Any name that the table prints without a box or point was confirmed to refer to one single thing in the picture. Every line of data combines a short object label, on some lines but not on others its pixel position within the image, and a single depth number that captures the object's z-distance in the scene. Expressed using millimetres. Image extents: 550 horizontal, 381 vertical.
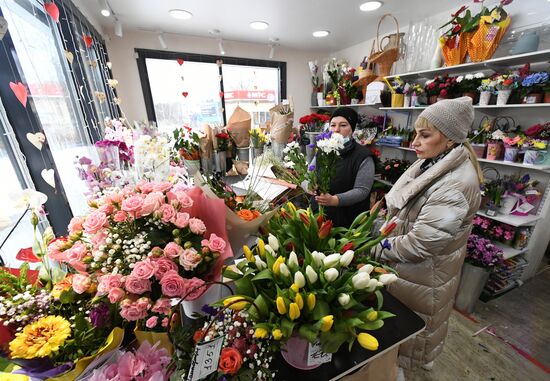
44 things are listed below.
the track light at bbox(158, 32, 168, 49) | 2898
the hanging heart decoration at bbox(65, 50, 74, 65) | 1347
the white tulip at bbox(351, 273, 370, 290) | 504
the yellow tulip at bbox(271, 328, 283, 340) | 471
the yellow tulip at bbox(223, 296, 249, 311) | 514
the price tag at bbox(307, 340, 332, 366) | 561
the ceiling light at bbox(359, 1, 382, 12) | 2174
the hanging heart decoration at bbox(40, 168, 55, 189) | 881
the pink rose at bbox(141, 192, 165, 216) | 556
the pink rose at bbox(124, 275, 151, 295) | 494
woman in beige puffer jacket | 983
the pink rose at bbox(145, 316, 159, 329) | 514
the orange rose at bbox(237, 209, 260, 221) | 769
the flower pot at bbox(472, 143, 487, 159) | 2055
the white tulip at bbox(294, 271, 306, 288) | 496
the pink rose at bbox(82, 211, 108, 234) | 536
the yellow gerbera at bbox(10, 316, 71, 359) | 433
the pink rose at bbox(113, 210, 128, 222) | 554
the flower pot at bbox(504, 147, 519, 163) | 1853
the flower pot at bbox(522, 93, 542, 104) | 1728
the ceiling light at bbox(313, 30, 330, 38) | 2953
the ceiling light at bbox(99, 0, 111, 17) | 1733
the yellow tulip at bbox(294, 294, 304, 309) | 482
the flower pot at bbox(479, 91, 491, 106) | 1949
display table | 629
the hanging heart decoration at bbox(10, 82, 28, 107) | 937
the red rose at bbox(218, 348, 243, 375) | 495
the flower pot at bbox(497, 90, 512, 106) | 1835
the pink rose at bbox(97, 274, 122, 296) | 497
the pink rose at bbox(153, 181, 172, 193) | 642
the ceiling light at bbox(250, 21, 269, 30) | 2633
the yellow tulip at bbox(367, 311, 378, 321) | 494
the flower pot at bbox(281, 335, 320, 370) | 572
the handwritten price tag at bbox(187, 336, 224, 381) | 419
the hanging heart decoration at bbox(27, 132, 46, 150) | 994
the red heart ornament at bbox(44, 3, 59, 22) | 1143
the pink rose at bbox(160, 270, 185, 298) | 503
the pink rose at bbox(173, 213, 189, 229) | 567
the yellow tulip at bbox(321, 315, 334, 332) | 470
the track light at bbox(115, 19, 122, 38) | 2250
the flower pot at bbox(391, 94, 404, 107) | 2653
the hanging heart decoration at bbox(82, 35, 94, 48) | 1812
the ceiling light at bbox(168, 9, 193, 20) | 2314
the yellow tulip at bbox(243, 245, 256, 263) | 613
